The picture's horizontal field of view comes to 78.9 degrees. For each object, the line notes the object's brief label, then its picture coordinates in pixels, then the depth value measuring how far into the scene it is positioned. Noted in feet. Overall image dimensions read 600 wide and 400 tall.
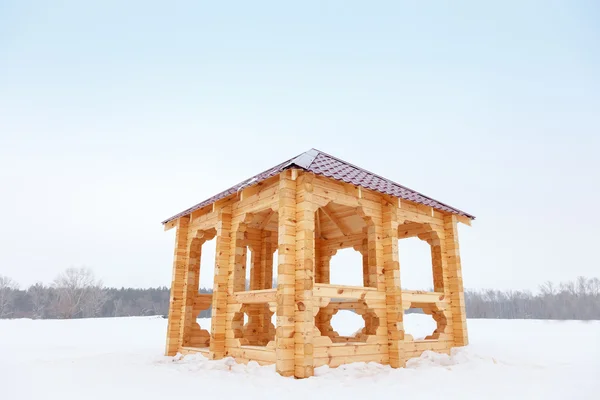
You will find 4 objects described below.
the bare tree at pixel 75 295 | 189.88
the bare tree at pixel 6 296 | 207.64
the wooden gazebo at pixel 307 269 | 27.84
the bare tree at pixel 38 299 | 222.69
